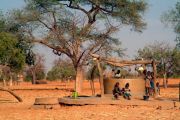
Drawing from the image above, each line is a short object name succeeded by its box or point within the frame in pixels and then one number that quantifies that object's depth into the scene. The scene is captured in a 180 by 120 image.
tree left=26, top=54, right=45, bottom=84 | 80.44
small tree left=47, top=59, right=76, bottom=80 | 92.56
